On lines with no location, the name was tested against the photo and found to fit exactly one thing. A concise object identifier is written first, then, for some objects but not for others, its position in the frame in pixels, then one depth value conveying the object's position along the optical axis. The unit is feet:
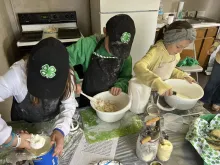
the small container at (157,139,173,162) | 2.23
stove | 6.34
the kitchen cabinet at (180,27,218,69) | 8.06
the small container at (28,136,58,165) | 1.88
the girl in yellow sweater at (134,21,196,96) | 3.14
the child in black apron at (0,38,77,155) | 2.03
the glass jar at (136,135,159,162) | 2.16
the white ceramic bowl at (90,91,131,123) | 2.69
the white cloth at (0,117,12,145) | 1.98
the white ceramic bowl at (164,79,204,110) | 2.97
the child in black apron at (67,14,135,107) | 3.07
